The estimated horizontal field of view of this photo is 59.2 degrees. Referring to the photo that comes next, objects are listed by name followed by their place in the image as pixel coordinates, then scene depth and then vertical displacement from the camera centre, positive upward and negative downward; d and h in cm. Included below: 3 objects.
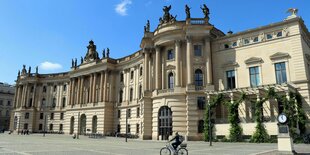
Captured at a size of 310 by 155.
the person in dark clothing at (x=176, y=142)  1812 -149
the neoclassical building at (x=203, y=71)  3880 +781
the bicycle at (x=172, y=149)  1796 -201
